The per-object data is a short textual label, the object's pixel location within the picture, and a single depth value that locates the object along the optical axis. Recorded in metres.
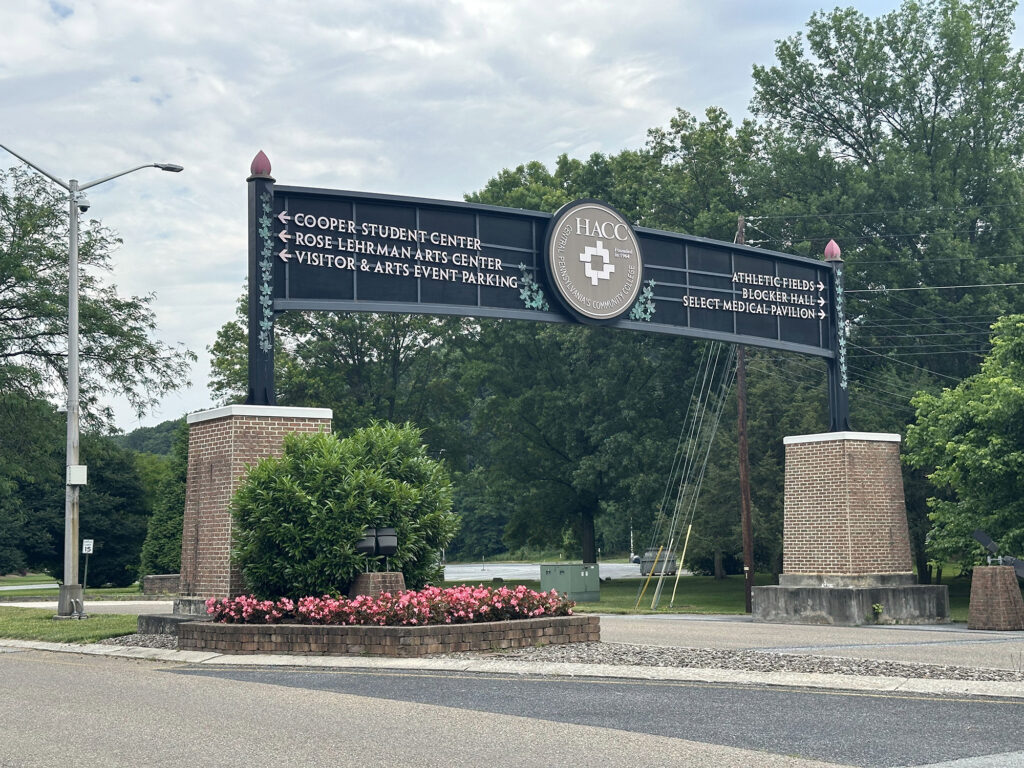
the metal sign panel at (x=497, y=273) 21.50
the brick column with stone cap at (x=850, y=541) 26.92
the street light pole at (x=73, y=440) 26.70
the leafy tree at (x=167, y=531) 51.94
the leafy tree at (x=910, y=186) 47.75
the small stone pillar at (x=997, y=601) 24.70
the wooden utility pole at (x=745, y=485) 36.34
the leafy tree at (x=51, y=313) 40.94
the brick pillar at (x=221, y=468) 19.78
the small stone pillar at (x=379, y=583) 18.16
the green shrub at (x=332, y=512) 18.34
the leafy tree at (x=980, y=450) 29.23
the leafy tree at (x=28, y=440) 41.09
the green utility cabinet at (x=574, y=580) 40.50
